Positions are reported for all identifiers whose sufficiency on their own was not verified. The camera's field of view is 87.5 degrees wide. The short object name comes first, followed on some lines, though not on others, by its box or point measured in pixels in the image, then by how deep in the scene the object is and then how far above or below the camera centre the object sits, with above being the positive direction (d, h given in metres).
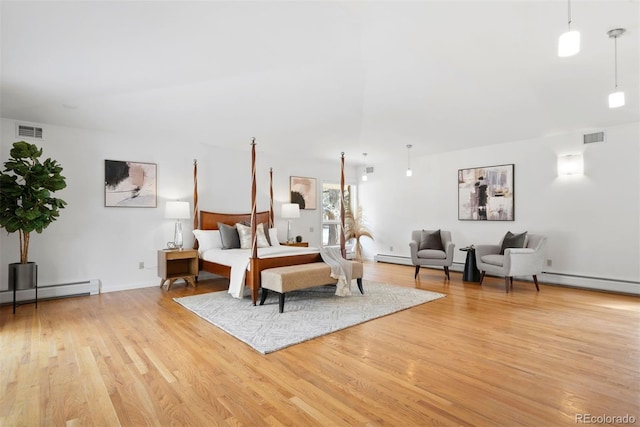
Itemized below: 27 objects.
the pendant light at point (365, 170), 7.28 +1.16
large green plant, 3.96 +0.28
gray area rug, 3.16 -1.12
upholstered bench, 3.88 -0.76
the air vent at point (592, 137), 5.07 +1.18
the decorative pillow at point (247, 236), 5.60 -0.36
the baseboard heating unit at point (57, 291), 4.36 -1.04
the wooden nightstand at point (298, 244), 6.43 -0.55
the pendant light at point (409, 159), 6.56 +1.28
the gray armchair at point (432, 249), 5.86 -0.63
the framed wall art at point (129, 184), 5.12 +0.51
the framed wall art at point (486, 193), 6.08 +0.40
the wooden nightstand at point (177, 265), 5.18 -0.81
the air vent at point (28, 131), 4.51 +1.16
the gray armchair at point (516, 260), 4.86 -0.69
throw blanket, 4.45 -0.77
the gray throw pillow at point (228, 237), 5.57 -0.36
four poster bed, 4.21 -0.58
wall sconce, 5.27 +0.79
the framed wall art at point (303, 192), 7.42 +0.54
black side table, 5.61 -0.91
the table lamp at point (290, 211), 6.74 +0.09
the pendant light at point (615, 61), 2.50 +1.35
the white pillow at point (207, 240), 5.62 -0.41
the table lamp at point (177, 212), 5.29 +0.06
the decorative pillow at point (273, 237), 6.14 -0.40
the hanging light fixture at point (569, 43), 1.96 +1.02
